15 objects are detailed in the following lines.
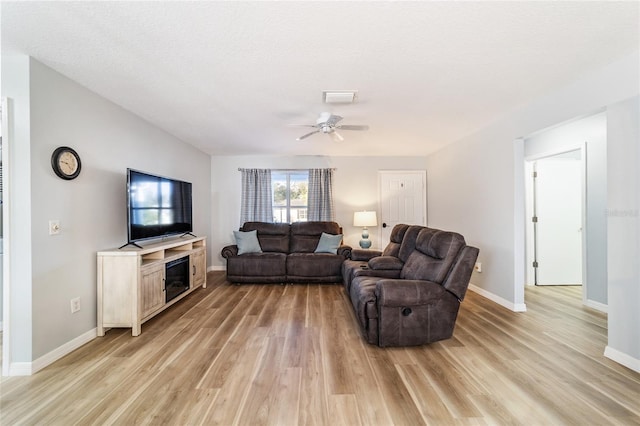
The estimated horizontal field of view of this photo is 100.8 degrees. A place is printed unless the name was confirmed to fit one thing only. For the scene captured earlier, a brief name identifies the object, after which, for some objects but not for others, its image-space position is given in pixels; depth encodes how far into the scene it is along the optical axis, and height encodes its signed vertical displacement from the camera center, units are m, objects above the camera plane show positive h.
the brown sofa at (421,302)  2.33 -0.80
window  5.60 +0.38
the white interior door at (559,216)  4.16 -0.07
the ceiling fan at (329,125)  2.99 +1.05
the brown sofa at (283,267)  4.47 -0.91
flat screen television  2.88 +0.09
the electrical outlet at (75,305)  2.35 -0.82
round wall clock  2.21 +0.45
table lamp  5.05 -0.16
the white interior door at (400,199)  5.65 +0.29
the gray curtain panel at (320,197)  5.48 +0.33
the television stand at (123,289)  2.59 -0.75
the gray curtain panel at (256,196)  5.43 +0.35
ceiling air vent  2.55 +1.15
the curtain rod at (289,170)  5.54 +0.90
